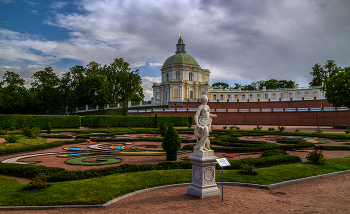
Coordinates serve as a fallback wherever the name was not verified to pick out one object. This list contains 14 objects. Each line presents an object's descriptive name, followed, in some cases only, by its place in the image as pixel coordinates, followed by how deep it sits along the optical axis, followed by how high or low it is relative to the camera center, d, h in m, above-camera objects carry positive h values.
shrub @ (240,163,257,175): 9.28 -2.19
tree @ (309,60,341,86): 67.56 +12.04
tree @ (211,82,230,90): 116.25 +13.85
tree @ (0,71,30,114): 55.97 +4.46
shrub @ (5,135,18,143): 16.38 -1.68
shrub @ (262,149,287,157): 13.43 -2.20
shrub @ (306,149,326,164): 11.06 -2.06
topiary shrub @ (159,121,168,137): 25.11 -1.48
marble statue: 7.42 -0.49
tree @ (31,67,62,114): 60.00 +5.59
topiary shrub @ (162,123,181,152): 12.28 -1.39
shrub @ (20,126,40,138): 18.66 -1.38
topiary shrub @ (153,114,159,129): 37.30 -1.65
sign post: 6.84 -1.39
